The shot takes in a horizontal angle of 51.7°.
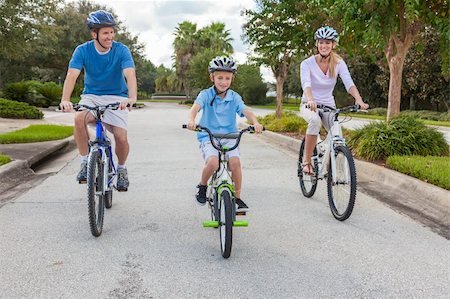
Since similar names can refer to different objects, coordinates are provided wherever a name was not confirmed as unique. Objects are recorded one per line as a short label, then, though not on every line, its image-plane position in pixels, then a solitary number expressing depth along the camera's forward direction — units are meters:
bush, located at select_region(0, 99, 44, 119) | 19.64
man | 4.82
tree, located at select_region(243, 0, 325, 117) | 13.21
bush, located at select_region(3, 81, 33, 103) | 31.25
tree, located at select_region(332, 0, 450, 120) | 8.58
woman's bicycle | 4.99
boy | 4.45
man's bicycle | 4.36
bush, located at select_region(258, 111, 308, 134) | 15.27
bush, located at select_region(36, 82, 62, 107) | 34.66
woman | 5.62
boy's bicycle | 3.89
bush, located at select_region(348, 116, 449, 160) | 8.34
